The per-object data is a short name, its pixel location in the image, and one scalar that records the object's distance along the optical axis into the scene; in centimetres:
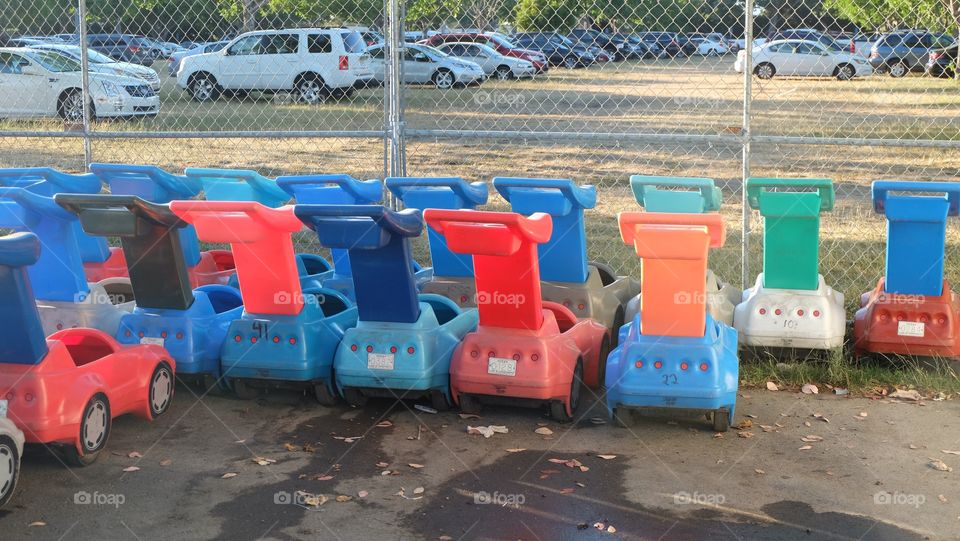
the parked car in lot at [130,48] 3241
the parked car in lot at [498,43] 2591
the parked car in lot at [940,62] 2175
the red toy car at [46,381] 468
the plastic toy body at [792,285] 610
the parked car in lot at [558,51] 2498
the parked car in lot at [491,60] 2427
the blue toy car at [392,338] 551
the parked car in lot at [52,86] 1664
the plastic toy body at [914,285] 598
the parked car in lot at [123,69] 1780
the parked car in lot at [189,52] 2492
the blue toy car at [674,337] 521
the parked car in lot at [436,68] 2158
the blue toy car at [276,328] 568
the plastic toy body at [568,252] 623
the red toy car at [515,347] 545
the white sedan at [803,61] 2566
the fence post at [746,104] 670
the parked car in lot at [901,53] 2447
